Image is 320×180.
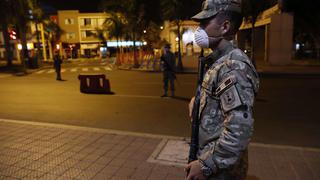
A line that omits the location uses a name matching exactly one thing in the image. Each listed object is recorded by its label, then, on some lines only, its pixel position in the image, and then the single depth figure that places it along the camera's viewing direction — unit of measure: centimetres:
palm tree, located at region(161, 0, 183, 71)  2173
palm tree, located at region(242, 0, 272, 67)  1981
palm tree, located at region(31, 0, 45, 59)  3446
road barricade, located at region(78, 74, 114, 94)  1293
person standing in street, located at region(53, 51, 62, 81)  1870
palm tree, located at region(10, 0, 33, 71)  2865
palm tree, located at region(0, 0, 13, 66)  2795
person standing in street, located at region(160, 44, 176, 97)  1131
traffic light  2736
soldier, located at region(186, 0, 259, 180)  184
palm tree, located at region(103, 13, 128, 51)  3471
